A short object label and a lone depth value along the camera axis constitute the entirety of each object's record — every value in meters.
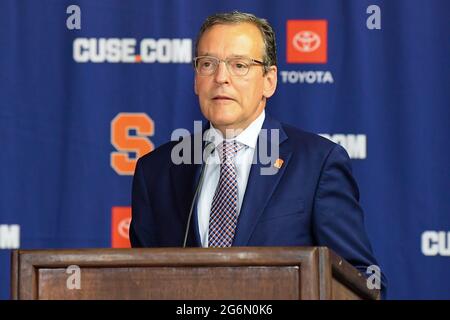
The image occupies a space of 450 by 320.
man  4.95
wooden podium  3.50
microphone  4.90
